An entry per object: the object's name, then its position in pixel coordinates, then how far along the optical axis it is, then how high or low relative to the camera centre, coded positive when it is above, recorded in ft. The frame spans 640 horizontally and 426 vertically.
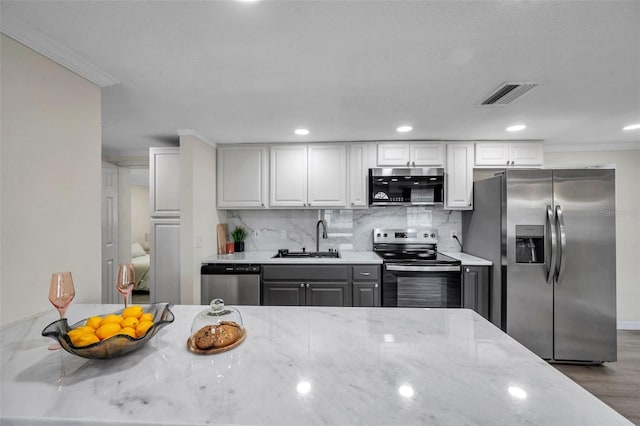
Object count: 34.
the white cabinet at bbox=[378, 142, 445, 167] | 11.12 +2.28
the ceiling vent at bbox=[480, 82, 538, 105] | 6.40 +2.84
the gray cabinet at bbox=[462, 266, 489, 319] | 9.61 -2.61
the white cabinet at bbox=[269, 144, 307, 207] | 11.46 +1.50
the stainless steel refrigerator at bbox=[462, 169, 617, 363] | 8.71 -1.57
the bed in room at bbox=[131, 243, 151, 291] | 16.40 -3.52
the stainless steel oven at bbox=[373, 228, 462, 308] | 9.73 -2.48
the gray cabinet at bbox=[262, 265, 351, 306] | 10.08 -2.63
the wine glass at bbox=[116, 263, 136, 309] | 4.33 -1.05
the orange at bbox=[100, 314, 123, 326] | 3.21 -1.23
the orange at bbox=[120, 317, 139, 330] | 3.26 -1.28
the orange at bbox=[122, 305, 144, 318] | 3.49 -1.24
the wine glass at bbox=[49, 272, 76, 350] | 3.60 -1.02
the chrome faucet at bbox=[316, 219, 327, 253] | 12.34 -0.83
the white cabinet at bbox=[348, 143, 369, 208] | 11.32 +1.55
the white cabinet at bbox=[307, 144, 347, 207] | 11.37 +1.48
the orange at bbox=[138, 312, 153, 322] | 3.44 -1.28
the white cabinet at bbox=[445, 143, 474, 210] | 11.10 +1.47
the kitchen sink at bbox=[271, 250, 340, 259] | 11.27 -1.73
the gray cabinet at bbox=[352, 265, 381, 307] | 10.03 -2.59
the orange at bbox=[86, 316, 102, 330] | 3.20 -1.26
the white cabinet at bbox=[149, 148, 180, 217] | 10.87 +1.13
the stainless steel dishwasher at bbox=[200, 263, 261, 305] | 10.13 -2.54
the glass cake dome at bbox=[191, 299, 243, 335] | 3.63 -1.39
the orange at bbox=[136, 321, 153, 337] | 3.18 -1.31
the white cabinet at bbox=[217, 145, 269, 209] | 11.52 +1.47
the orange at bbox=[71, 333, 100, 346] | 2.86 -1.29
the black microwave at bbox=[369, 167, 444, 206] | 10.90 +1.00
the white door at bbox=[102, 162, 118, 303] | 12.54 -0.84
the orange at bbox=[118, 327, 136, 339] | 3.12 -1.32
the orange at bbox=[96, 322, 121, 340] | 3.03 -1.27
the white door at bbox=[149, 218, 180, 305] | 10.79 -2.04
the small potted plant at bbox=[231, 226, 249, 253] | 12.22 -1.12
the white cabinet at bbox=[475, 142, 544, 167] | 11.02 +2.25
